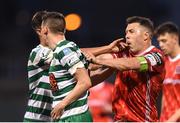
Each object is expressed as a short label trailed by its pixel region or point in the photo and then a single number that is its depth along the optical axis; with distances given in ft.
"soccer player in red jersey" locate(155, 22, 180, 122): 64.34
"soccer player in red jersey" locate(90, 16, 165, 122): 54.13
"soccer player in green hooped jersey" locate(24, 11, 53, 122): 56.24
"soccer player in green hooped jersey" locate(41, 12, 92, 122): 48.77
